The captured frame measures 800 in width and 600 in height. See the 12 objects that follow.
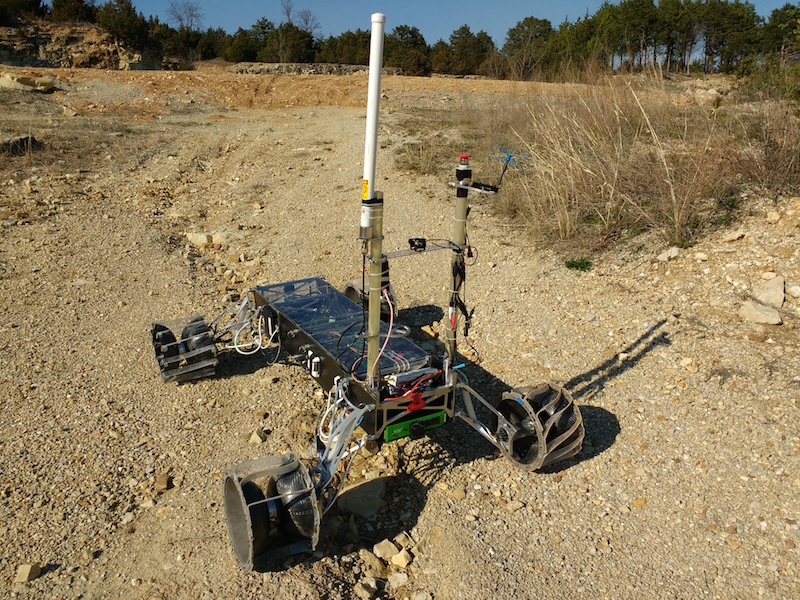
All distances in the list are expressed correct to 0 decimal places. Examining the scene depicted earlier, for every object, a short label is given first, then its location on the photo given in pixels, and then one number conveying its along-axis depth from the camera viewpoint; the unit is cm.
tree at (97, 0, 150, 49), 2577
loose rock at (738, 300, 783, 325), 475
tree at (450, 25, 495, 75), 3155
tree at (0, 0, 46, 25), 2567
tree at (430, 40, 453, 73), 3122
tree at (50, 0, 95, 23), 2734
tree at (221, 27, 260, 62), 3278
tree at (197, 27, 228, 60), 3372
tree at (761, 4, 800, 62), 1869
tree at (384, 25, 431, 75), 2944
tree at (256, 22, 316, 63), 3222
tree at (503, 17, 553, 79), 2986
